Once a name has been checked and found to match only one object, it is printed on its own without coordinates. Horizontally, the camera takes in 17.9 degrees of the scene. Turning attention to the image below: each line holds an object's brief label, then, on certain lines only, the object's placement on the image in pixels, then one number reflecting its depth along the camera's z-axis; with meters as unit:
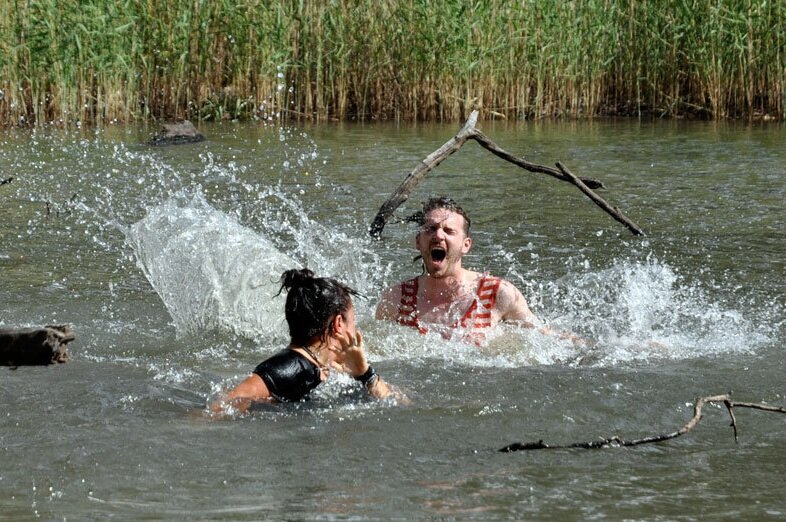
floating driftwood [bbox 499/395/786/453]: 8.93
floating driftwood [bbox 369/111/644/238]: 14.70
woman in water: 10.83
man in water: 13.83
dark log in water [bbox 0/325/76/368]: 8.16
